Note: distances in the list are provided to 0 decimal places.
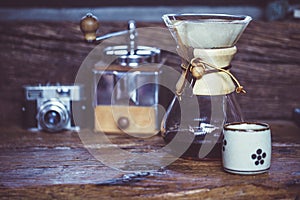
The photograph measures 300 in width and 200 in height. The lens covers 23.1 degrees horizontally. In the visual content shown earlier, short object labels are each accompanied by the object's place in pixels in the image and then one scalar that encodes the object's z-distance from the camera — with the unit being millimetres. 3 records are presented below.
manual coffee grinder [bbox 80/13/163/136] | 1347
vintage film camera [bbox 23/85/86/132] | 1377
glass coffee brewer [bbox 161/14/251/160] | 1137
